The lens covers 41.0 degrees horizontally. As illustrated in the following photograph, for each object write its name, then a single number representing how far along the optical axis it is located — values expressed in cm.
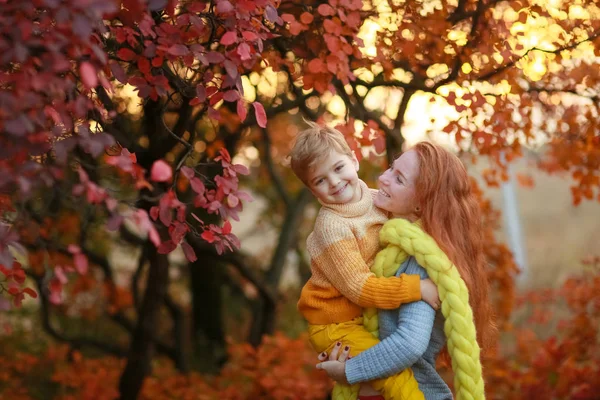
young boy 269
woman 261
